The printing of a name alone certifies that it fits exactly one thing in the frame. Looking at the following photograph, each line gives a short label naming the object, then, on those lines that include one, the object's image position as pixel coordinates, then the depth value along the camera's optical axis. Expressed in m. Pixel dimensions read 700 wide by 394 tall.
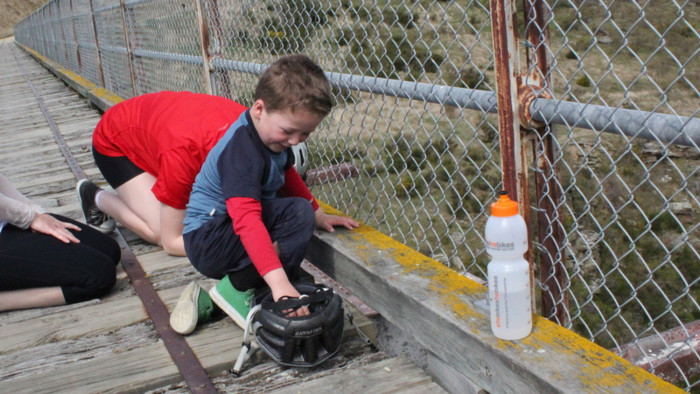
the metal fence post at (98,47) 9.43
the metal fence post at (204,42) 4.59
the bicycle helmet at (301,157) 3.88
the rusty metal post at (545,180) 1.98
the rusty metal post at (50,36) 16.77
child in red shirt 3.21
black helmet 2.36
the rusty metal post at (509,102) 1.99
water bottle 1.96
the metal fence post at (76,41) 11.89
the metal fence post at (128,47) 6.95
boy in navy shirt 2.54
